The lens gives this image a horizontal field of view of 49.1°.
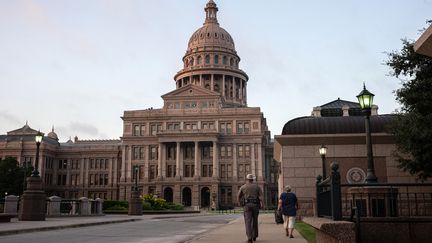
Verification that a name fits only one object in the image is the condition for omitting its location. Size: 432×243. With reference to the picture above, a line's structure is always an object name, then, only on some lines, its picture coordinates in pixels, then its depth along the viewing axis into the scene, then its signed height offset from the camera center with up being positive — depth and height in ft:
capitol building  322.34 +25.94
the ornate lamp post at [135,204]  141.59 -3.93
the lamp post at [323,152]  70.60 +5.67
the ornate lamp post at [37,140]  92.99 +9.90
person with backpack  48.98 -1.75
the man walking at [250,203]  41.65 -1.11
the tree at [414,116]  63.36 +10.49
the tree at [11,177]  274.57 +8.24
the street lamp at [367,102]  46.44 +8.78
